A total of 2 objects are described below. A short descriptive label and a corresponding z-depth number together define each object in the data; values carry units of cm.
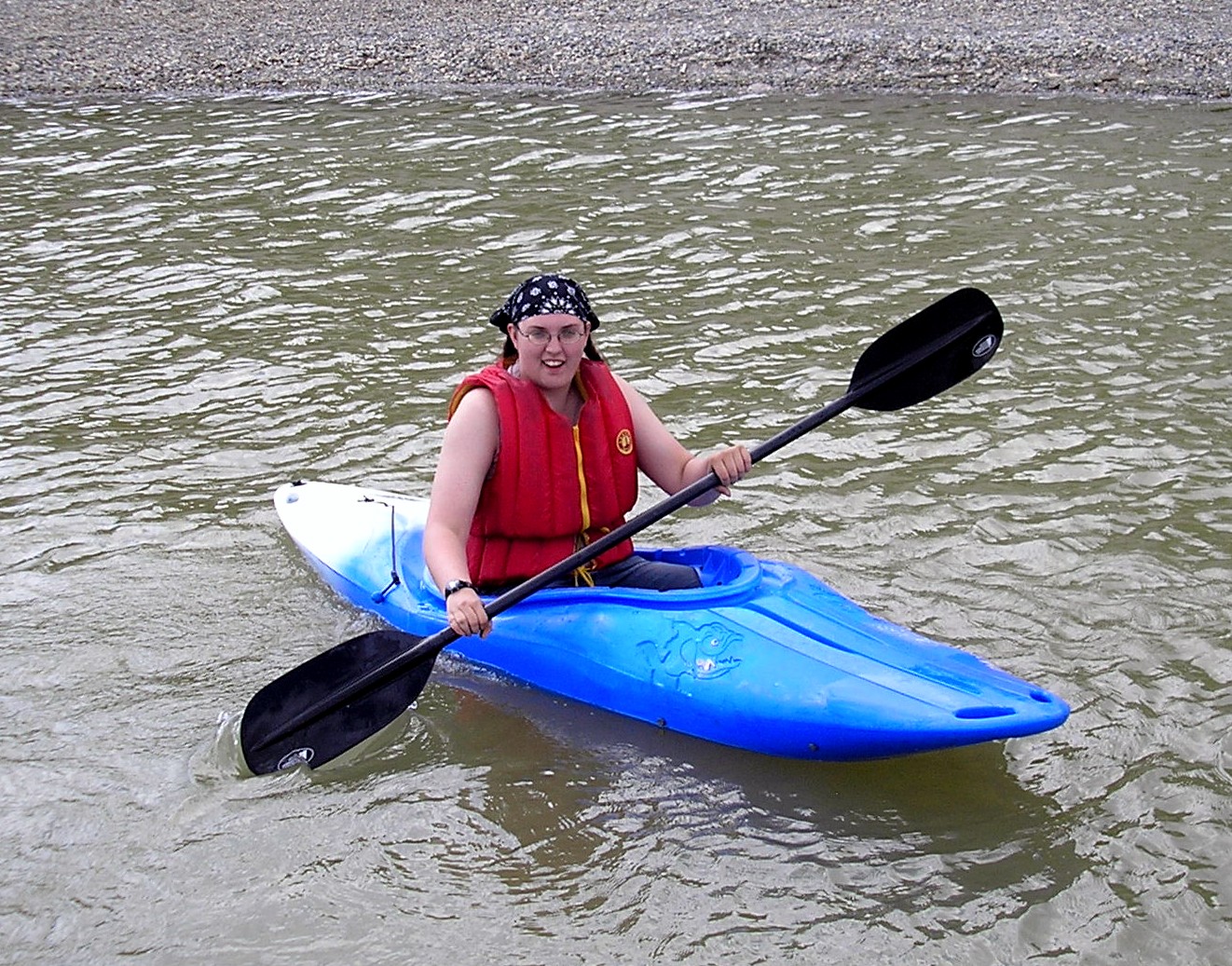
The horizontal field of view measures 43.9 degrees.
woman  394
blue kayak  351
